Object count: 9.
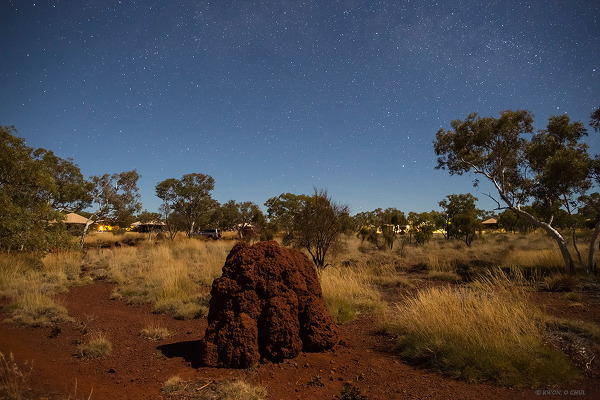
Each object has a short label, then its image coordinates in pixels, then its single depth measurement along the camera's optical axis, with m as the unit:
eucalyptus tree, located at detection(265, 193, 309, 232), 42.41
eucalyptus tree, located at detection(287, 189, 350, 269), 14.22
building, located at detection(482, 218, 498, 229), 75.03
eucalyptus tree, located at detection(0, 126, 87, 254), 11.09
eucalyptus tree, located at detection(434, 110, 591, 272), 13.09
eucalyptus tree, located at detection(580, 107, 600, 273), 12.67
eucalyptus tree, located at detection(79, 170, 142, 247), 25.78
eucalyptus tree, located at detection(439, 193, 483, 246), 28.67
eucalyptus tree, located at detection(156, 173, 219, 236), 46.91
